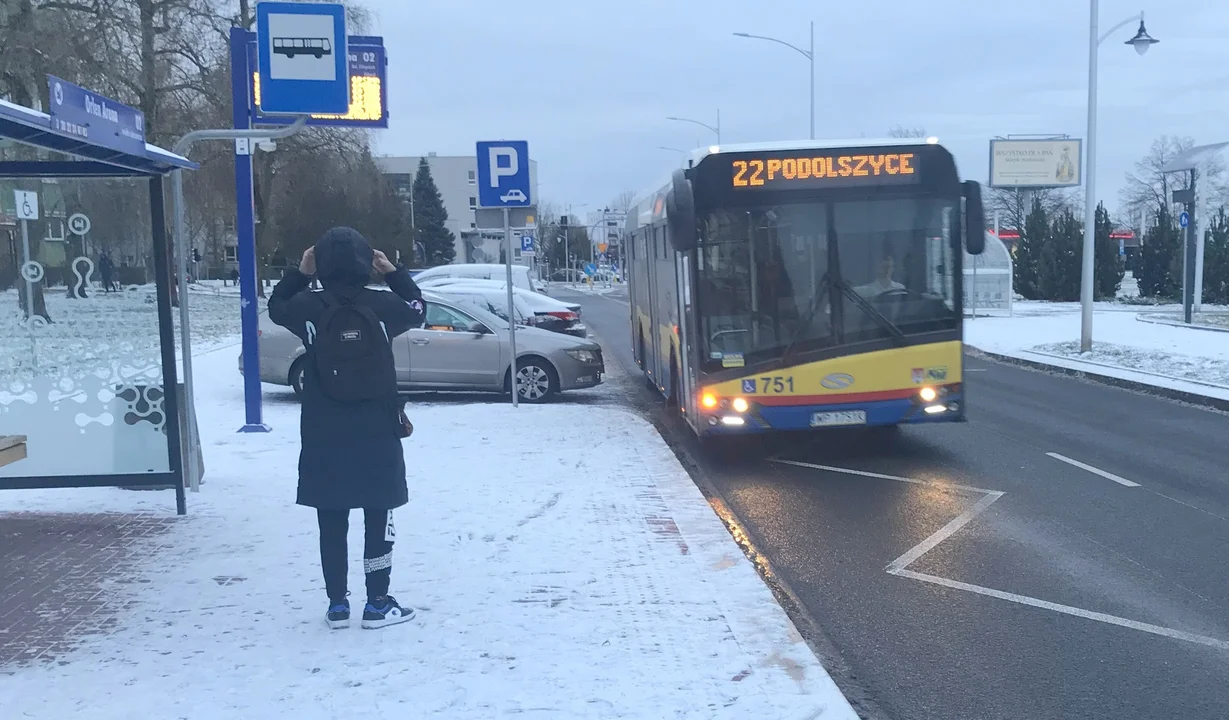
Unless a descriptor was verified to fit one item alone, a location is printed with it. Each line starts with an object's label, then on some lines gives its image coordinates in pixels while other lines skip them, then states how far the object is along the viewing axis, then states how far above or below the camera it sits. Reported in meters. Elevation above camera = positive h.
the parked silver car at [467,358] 15.02 -1.28
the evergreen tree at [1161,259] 44.06 -0.51
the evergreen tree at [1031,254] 47.81 -0.24
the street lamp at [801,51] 31.44 +5.98
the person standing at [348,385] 4.99 -0.54
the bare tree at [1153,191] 81.25 +4.42
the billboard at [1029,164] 58.62 +4.45
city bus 10.05 -0.24
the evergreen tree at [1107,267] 45.09 -0.79
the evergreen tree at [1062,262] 45.53 -0.56
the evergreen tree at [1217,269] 40.06 -0.85
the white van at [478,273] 29.77 -0.33
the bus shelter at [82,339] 7.22 -0.46
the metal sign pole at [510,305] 13.38 -0.53
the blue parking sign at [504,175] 13.22 +1.01
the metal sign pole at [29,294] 7.21 -0.15
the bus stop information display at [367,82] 11.15 +1.81
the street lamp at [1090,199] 20.78 +0.92
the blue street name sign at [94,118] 5.57 +0.80
